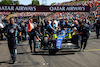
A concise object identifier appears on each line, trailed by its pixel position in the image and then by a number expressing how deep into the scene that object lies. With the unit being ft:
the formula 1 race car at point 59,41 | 31.79
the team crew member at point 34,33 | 34.01
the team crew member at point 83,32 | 33.81
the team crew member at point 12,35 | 24.94
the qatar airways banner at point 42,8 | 70.71
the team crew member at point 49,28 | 41.04
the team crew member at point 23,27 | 55.47
